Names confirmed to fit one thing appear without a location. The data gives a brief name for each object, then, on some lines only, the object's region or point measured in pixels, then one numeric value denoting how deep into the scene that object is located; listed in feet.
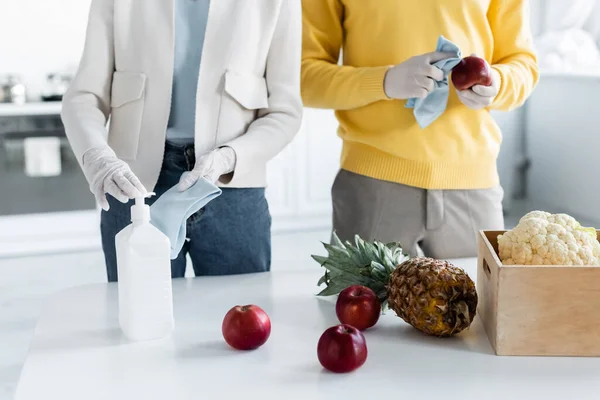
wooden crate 3.29
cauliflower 3.38
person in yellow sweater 5.24
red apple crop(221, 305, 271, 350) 3.42
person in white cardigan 4.71
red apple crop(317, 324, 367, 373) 3.18
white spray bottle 3.44
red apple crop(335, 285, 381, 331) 3.66
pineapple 3.48
